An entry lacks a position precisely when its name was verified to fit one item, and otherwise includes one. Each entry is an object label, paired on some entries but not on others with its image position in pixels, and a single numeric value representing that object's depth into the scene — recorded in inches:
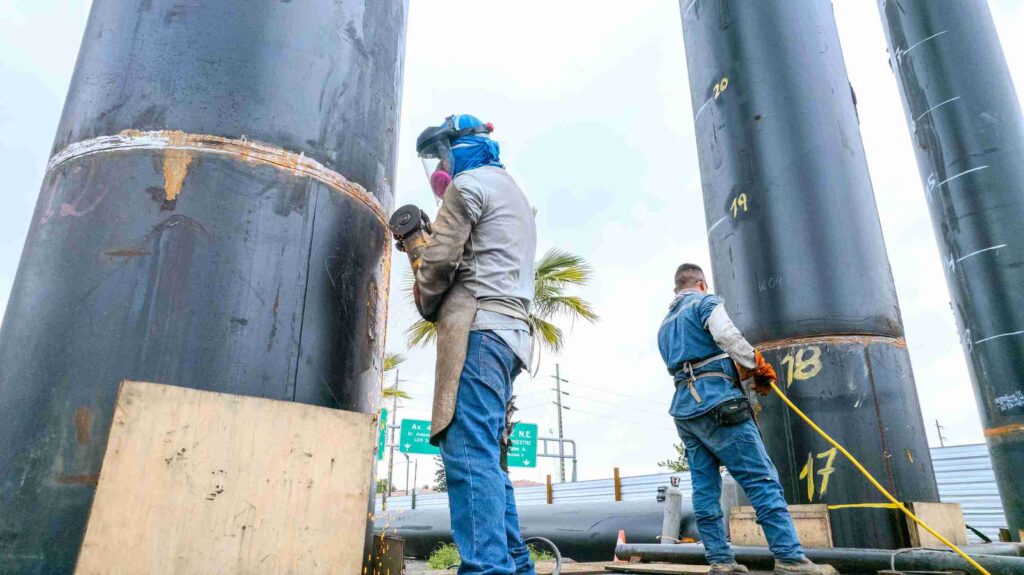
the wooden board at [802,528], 184.5
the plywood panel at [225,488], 68.7
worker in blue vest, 148.8
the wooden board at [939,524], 177.2
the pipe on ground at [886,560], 145.4
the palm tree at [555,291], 487.2
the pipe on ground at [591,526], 376.5
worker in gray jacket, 84.9
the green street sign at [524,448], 978.1
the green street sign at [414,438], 945.5
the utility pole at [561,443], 1318.9
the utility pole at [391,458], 1306.0
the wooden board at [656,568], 180.1
